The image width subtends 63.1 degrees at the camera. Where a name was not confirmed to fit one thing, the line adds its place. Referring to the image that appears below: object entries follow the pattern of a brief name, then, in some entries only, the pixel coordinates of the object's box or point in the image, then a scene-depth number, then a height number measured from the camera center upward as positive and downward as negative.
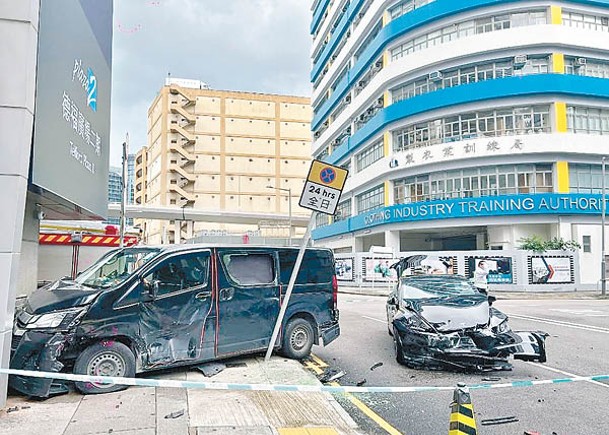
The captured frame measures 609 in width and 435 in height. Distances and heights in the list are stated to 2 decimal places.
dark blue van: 5.95 -0.67
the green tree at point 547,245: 29.86 +1.27
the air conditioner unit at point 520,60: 32.94 +13.61
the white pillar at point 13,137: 5.27 +1.35
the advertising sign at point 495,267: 30.42 -0.10
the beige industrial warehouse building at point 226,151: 79.62 +18.80
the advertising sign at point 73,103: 6.82 +2.90
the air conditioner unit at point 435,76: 35.62 +13.60
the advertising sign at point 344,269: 36.59 -0.31
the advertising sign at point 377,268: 34.12 -0.21
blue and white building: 32.31 +10.13
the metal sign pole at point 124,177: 23.77 +4.47
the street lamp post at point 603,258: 27.87 +0.47
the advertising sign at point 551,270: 29.79 -0.26
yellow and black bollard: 3.84 -1.15
